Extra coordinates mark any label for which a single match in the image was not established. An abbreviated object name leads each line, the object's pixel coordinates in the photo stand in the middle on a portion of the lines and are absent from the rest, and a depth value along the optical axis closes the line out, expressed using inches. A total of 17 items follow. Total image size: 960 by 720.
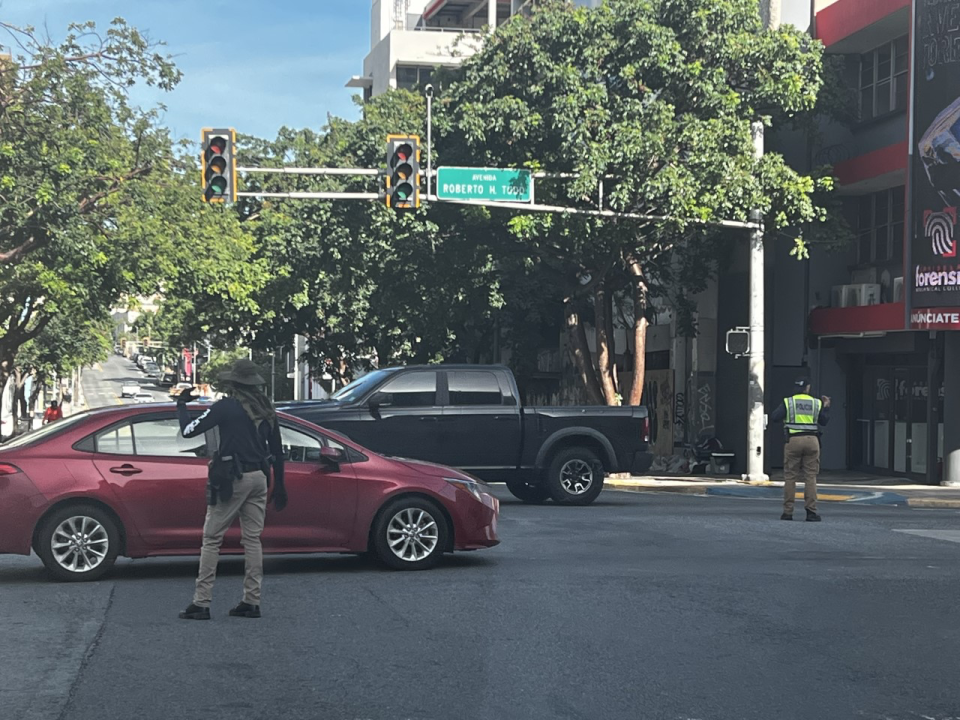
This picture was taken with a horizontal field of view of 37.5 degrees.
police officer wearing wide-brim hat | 369.4
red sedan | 432.5
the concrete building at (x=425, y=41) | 2957.7
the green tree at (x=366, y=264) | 1262.3
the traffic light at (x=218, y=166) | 872.9
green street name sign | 975.0
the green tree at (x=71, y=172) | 1200.2
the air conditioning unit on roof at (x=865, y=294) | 1165.7
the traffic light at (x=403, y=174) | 900.0
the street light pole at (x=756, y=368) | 1035.3
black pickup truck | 748.6
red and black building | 1031.0
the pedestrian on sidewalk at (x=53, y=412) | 1801.2
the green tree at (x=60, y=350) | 2353.6
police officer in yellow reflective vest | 685.9
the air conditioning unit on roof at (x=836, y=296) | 1205.1
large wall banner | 1020.5
